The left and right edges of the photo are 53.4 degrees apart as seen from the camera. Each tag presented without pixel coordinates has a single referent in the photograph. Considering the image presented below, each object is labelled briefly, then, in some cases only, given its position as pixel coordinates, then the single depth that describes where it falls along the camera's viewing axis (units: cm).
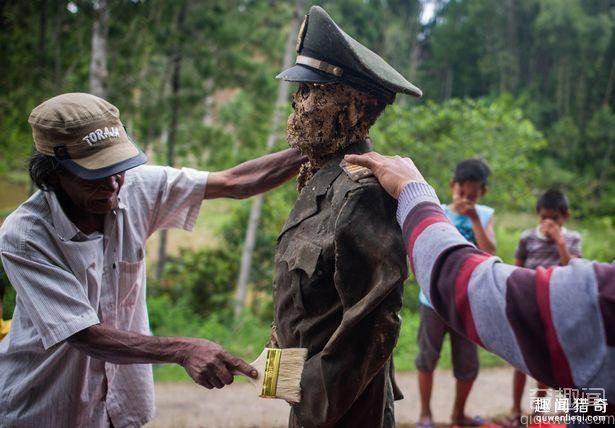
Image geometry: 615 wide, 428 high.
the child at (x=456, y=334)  439
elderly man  217
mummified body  201
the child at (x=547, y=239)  468
